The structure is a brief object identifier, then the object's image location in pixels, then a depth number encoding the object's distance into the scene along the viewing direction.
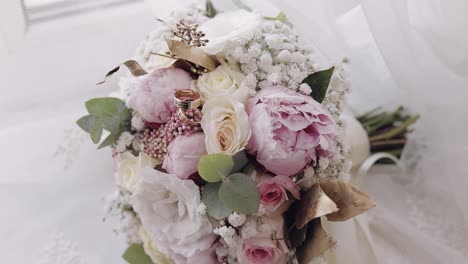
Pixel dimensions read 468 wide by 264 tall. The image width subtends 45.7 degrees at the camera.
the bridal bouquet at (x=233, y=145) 0.68
